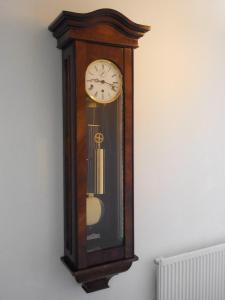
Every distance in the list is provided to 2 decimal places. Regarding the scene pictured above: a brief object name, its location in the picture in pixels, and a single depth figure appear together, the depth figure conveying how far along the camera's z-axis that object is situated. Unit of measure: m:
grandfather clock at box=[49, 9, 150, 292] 1.28
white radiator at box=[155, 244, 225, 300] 1.71
